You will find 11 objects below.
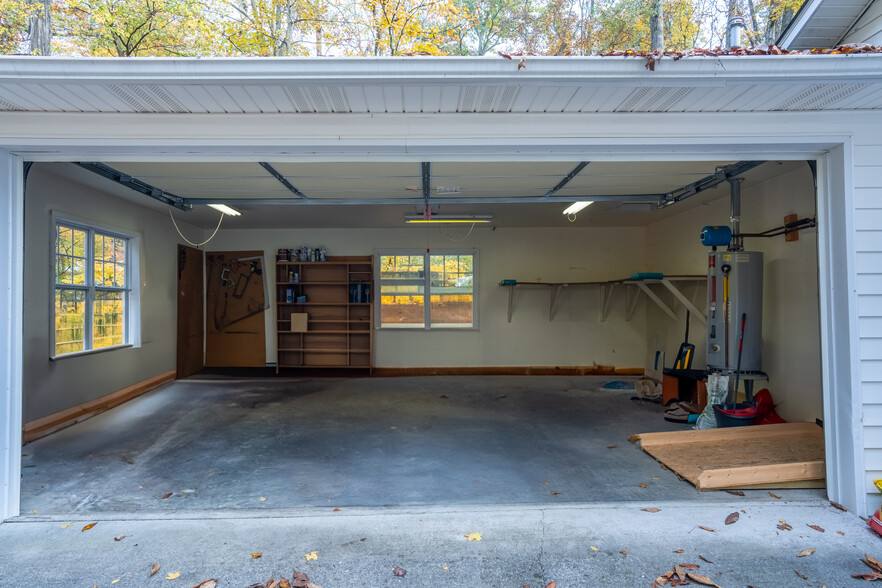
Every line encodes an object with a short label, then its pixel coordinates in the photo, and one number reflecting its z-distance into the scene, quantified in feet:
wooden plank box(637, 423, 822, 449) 12.51
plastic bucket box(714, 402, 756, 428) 13.46
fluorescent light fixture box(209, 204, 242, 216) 18.13
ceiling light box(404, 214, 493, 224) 20.54
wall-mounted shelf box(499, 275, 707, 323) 24.44
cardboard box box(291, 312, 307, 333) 25.61
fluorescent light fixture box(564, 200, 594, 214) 18.08
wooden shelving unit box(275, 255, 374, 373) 25.71
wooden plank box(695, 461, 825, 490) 10.00
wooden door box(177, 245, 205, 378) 23.31
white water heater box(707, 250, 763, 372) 14.34
